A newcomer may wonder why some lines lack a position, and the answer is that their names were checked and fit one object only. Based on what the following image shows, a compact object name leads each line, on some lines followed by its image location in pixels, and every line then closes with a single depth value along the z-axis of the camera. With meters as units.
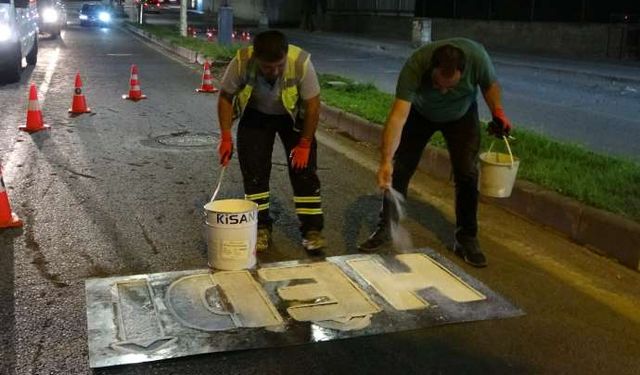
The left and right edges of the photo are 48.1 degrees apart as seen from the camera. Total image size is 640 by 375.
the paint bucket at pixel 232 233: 4.36
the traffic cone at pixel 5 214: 5.29
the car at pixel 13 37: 12.62
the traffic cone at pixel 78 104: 10.39
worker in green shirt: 4.38
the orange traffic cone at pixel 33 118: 8.95
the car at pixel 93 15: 40.84
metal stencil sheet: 3.64
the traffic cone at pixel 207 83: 13.26
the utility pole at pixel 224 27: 22.84
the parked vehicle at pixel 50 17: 26.38
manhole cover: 8.45
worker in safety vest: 4.46
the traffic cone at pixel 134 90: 11.92
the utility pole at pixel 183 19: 26.16
